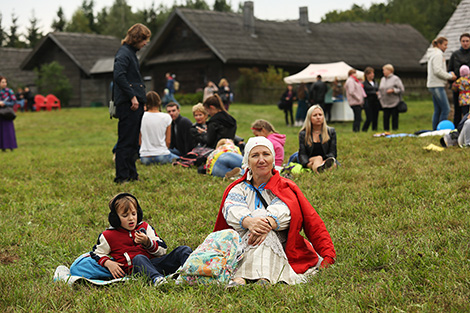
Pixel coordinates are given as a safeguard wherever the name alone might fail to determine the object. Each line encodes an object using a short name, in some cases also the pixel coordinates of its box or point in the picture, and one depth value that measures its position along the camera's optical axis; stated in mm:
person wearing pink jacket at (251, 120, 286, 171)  8988
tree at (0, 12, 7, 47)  75500
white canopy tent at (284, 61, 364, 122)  24500
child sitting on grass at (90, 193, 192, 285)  4472
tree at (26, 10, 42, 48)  75188
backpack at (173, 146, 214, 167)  10172
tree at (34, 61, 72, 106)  40188
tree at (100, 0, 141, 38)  77688
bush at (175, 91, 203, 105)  32469
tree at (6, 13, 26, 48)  74875
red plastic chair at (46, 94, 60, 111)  37062
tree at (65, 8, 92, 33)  78131
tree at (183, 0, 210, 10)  78000
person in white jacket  12430
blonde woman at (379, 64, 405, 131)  15055
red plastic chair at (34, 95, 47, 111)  36094
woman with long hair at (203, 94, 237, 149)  10023
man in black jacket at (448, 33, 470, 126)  12088
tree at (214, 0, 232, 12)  71781
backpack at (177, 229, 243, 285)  4082
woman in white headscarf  4168
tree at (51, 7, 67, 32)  79312
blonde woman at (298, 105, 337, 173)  8906
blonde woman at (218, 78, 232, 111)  23823
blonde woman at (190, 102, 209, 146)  11023
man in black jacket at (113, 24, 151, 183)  8367
